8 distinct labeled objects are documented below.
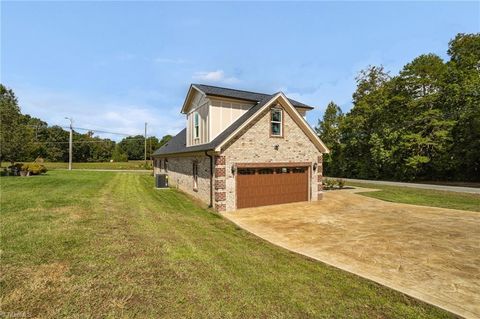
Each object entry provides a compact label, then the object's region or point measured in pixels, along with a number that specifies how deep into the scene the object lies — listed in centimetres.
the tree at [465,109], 2377
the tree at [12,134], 2500
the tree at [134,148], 9606
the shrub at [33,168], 2628
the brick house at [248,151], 1280
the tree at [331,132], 3797
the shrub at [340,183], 2174
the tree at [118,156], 7812
